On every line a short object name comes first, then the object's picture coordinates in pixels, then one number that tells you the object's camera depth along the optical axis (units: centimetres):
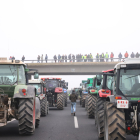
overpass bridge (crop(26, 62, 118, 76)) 4831
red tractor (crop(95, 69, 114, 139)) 1263
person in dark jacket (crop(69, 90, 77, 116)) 1953
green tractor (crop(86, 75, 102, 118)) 1702
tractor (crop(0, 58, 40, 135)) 1024
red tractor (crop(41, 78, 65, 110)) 2423
